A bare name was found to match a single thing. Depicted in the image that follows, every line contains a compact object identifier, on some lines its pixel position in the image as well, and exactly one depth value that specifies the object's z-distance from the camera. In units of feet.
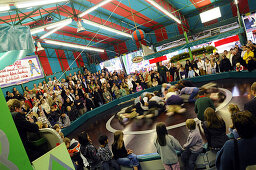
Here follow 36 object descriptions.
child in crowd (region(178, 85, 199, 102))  23.59
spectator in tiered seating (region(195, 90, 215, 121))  13.99
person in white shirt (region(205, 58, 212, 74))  36.17
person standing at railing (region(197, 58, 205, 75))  37.29
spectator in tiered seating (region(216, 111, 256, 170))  5.06
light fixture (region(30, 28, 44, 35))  24.31
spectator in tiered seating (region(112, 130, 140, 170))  11.32
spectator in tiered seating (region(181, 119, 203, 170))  10.53
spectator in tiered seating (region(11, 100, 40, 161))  6.42
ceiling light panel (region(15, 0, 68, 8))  16.04
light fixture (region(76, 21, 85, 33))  25.03
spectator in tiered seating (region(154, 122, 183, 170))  10.10
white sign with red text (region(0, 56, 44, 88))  37.60
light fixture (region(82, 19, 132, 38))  29.39
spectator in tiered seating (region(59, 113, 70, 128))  26.54
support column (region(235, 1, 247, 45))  46.40
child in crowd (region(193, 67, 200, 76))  37.15
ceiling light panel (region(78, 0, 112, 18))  24.32
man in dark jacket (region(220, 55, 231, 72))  32.89
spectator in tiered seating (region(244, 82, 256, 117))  9.86
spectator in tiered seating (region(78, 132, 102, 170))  12.32
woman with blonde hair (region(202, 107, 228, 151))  10.12
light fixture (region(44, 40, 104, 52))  36.03
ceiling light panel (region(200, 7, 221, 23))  50.83
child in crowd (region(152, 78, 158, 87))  39.30
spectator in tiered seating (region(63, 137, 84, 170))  12.68
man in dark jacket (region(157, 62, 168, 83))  38.86
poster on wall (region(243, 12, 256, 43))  43.65
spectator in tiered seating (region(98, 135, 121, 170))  11.40
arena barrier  28.00
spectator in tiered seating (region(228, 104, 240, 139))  10.66
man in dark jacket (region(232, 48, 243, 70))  30.25
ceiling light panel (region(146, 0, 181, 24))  27.99
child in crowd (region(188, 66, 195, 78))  37.40
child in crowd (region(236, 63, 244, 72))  29.37
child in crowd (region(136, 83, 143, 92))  38.62
